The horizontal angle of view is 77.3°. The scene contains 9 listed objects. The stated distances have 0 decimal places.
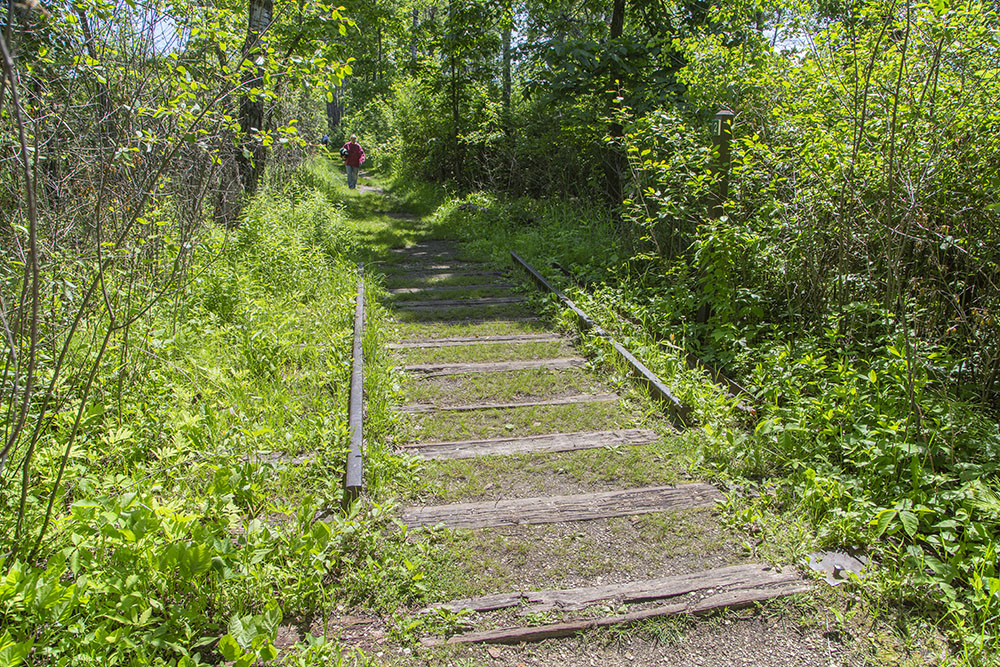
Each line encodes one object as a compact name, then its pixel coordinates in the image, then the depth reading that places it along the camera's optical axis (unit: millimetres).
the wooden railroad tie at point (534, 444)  4348
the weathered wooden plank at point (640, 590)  2967
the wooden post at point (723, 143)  6160
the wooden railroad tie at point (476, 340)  6539
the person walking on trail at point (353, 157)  19536
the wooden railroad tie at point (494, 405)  5035
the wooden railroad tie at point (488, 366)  5809
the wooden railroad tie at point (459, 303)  7926
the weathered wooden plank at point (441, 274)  9484
